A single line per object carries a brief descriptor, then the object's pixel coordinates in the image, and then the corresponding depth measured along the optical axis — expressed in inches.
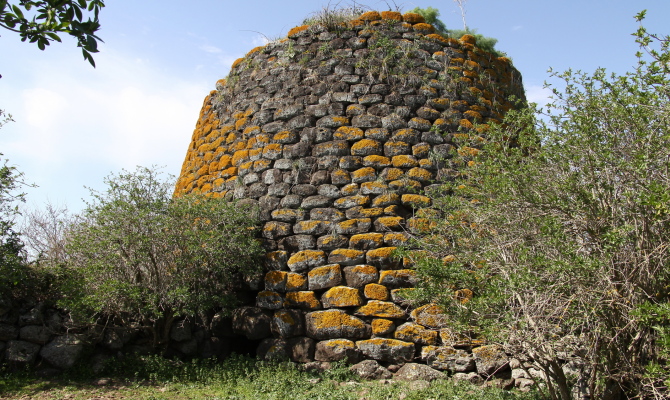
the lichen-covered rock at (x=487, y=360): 184.7
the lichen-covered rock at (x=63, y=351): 202.1
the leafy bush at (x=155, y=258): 205.5
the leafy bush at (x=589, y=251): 133.6
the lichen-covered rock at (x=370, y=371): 194.1
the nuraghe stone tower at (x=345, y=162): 206.2
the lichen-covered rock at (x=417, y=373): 189.0
